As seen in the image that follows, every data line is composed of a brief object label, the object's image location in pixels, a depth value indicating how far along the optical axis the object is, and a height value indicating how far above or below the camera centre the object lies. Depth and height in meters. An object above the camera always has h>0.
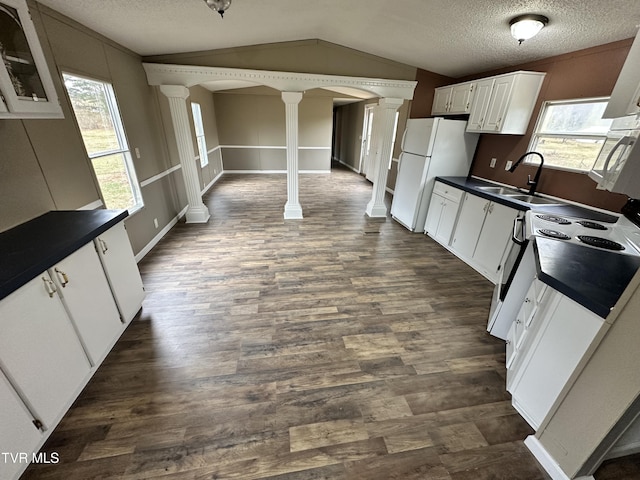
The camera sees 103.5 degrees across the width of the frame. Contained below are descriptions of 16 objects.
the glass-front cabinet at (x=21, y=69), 1.43 +0.27
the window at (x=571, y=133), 2.50 +0.07
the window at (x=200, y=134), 5.87 -0.22
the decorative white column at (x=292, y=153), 3.94 -0.38
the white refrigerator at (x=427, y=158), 3.65 -0.34
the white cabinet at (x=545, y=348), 1.21 -1.05
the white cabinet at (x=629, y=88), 1.42 +0.29
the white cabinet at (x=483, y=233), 2.79 -1.08
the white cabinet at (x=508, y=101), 2.94 +0.40
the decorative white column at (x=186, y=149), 3.67 -0.37
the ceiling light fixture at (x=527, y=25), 2.16 +0.89
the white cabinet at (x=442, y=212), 3.49 -1.05
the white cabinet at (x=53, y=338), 1.16 -1.14
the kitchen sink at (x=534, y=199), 2.81 -0.65
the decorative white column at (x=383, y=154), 4.25 -0.37
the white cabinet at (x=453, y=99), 3.64 +0.51
